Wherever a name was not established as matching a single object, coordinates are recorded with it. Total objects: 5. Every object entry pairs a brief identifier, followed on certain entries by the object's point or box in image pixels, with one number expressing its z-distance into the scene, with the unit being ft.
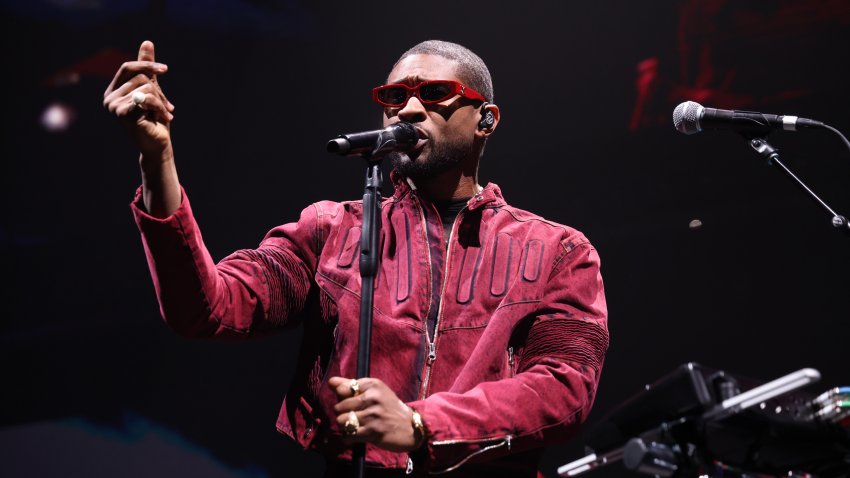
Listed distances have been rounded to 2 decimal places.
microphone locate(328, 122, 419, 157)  15.03
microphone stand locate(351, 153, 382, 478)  14.79
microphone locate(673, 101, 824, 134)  16.30
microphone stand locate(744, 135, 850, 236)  16.01
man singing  15.01
